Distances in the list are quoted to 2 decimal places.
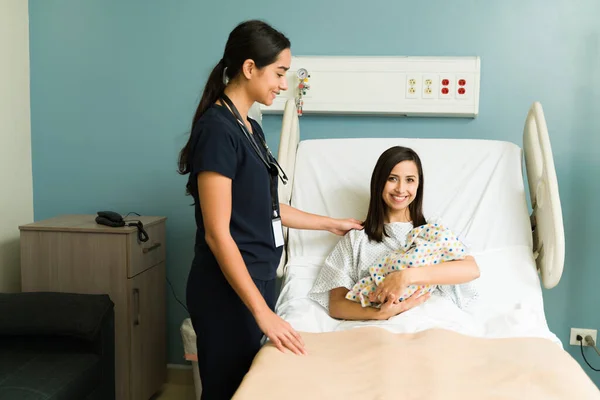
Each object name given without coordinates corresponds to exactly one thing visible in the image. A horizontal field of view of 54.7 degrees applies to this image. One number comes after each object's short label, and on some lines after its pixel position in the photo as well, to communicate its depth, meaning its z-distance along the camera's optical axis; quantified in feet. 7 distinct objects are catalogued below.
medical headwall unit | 8.39
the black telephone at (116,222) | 7.84
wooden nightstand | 7.82
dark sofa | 6.35
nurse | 4.70
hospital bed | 4.27
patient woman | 5.83
